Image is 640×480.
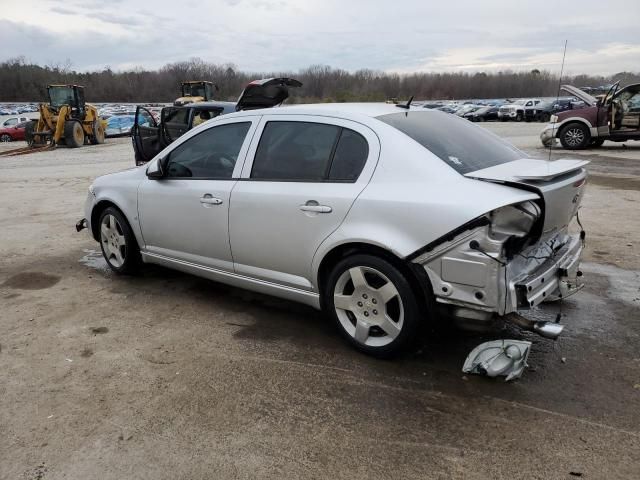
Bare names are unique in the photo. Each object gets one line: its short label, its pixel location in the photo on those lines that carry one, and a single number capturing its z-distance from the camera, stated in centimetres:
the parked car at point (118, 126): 3184
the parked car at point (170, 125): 1012
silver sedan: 300
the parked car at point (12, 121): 3121
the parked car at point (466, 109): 4478
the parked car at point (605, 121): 1588
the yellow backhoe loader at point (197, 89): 3006
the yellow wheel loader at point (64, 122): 2383
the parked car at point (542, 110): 3906
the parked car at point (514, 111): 4038
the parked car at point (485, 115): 4262
